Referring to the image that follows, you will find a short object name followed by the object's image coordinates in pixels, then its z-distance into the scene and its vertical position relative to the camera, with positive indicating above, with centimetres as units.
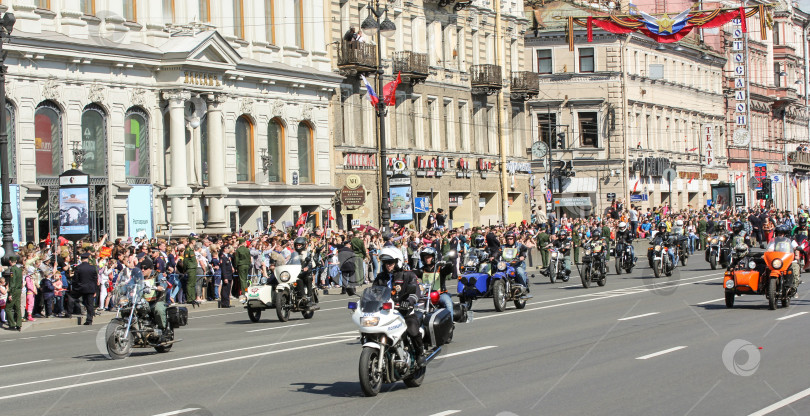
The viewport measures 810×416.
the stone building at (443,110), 5016 +449
